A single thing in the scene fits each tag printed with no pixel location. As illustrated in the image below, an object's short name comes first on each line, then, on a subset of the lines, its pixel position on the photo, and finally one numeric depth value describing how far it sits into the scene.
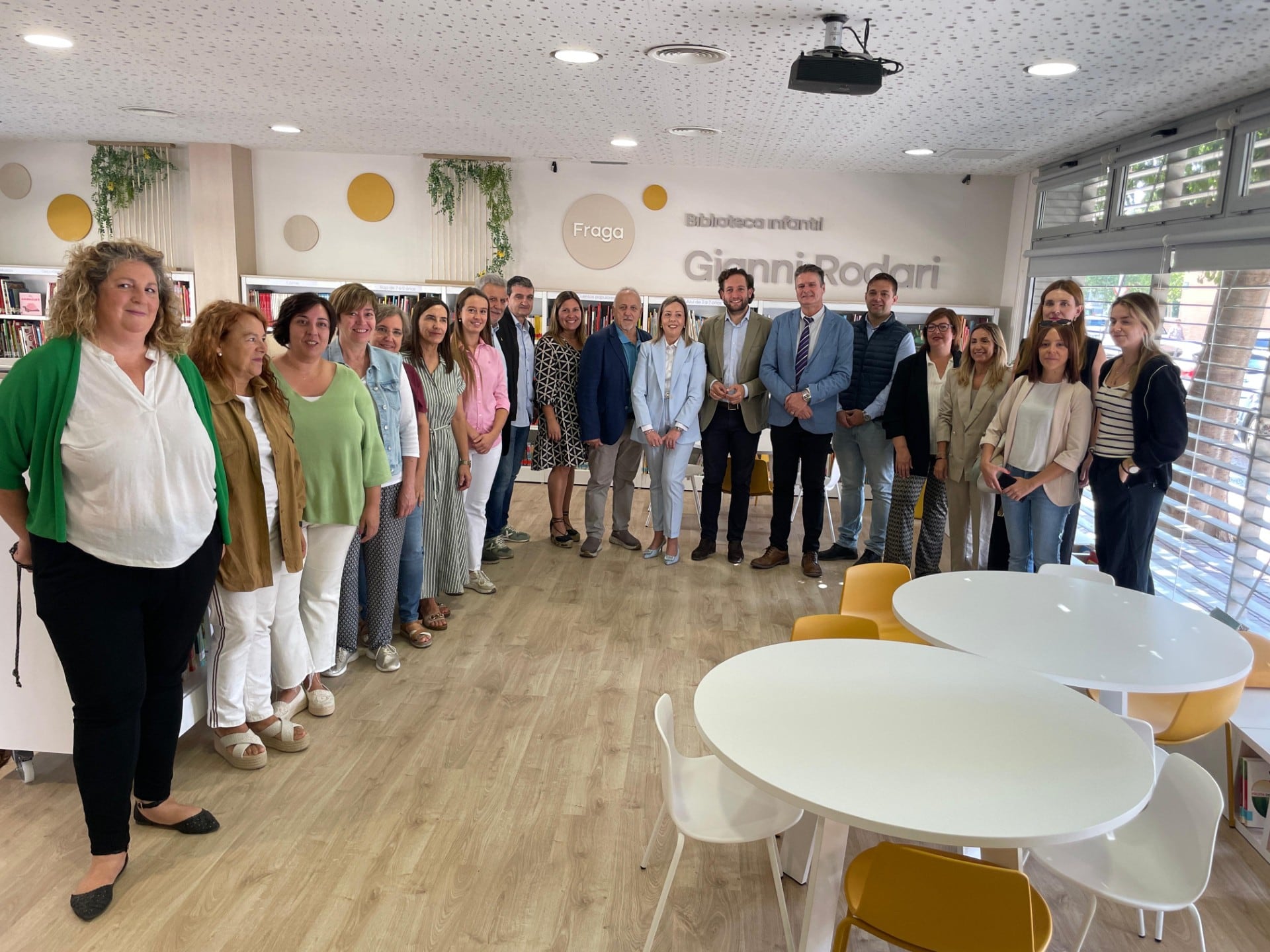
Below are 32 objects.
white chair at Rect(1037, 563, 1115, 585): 3.38
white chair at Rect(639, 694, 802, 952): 2.12
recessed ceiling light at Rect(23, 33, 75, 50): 4.07
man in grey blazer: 5.32
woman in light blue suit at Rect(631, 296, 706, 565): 5.29
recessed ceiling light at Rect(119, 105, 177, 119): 5.76
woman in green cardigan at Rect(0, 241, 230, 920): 2.16
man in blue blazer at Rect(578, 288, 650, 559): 5.38
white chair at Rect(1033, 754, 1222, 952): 1.94
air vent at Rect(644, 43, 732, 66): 3.83
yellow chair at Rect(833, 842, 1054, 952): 1.56
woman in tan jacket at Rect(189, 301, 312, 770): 2.74
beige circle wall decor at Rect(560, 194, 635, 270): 7.66
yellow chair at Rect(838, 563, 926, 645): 3.37
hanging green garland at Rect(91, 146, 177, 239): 7.43
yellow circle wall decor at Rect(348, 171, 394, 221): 7.62
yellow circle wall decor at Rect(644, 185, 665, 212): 7.63
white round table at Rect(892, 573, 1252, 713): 2.39
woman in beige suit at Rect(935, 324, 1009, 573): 4.54
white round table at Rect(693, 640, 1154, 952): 1.69
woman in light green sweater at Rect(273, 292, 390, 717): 3.07
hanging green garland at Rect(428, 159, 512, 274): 7.47
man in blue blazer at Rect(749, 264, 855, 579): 5.15
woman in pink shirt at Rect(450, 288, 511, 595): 4.27
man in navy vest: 5.36
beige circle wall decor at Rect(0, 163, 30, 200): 7.66
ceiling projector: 3.43
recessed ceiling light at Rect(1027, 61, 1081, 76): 3.80
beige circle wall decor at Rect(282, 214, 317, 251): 7.70
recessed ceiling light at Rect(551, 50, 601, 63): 3.98
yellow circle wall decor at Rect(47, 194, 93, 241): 7.68
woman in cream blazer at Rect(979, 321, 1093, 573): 3.98
